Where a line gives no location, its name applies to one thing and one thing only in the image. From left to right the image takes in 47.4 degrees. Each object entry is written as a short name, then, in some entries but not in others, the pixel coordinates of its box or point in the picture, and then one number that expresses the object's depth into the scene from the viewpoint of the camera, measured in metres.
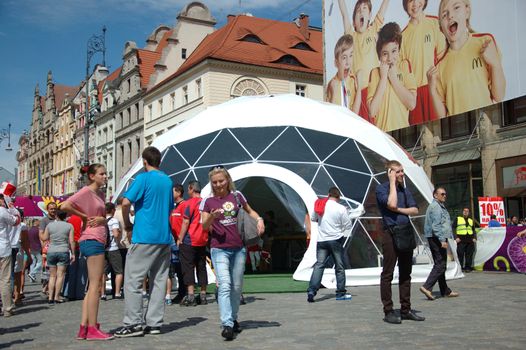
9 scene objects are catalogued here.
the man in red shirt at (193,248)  8.44
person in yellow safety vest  14.65
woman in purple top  5.78
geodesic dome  11.45
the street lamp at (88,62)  25.52
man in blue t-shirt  5.73
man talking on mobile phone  6.47
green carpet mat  10.19
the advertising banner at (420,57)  20.36
